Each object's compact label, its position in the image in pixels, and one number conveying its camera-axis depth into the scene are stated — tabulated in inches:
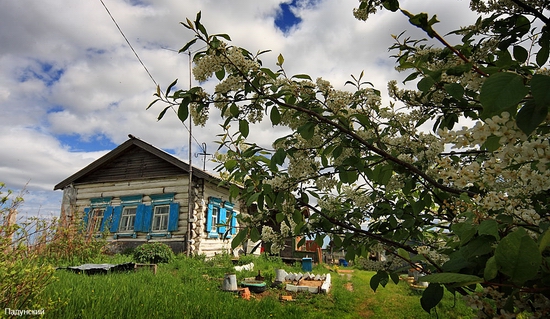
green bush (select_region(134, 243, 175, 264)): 350.3
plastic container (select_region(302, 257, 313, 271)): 393.1
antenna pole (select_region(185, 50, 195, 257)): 407.3
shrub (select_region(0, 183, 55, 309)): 109.2
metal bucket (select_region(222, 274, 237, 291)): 240.6
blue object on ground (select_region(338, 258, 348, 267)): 635.5
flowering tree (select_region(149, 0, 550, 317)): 35.8
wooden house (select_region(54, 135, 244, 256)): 425.1
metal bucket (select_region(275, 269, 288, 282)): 292.5
